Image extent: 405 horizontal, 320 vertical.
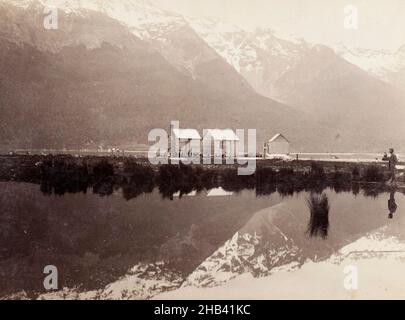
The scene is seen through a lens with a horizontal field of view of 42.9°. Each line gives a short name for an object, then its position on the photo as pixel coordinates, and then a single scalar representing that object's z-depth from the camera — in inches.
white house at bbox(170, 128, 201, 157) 3147.1
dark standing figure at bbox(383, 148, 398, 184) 1757.3
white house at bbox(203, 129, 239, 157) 3257.9
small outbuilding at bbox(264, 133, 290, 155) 3789.4
